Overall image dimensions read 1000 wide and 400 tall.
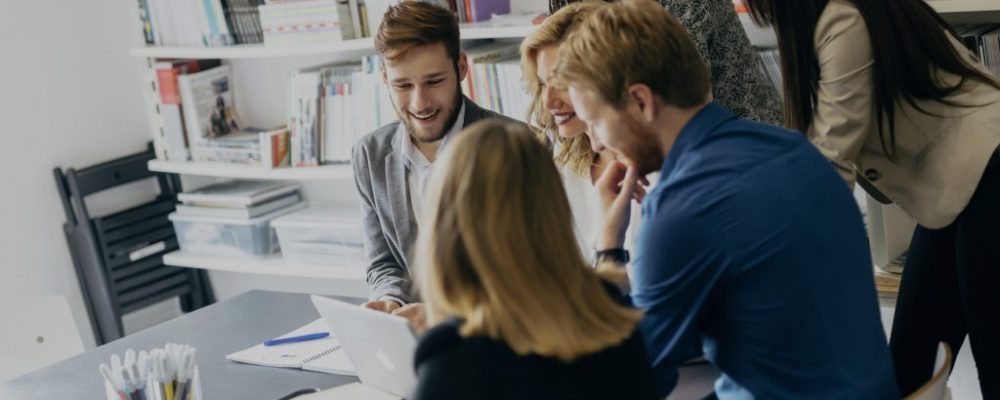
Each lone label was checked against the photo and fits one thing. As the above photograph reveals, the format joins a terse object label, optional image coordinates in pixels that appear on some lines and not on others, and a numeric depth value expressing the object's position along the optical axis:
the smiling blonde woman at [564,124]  2.34
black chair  3.86
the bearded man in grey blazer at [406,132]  2.48
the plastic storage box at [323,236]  3.61
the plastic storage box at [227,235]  3.84
